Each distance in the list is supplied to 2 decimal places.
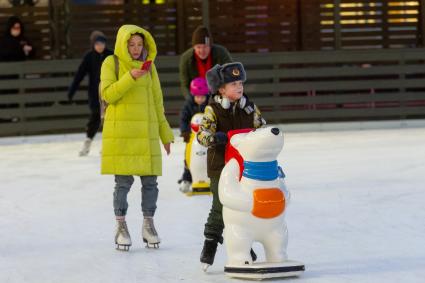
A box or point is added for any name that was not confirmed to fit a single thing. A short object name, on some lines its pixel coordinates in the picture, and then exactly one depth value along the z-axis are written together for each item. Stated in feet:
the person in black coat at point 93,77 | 85.65
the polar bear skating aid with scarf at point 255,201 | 38.21
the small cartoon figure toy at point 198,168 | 63.44
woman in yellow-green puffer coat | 45.58
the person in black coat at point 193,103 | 62.50
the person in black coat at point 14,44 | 111.03
